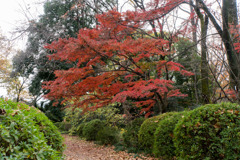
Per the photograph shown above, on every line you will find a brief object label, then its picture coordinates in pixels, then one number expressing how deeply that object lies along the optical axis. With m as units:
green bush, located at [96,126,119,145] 7.27
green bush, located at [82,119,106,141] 8.30
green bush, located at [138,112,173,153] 4.84
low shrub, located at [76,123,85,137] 9.50
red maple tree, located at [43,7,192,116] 4.75
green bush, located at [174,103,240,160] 2.79
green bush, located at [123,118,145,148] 5.88
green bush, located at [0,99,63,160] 1.51
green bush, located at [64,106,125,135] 8.51
